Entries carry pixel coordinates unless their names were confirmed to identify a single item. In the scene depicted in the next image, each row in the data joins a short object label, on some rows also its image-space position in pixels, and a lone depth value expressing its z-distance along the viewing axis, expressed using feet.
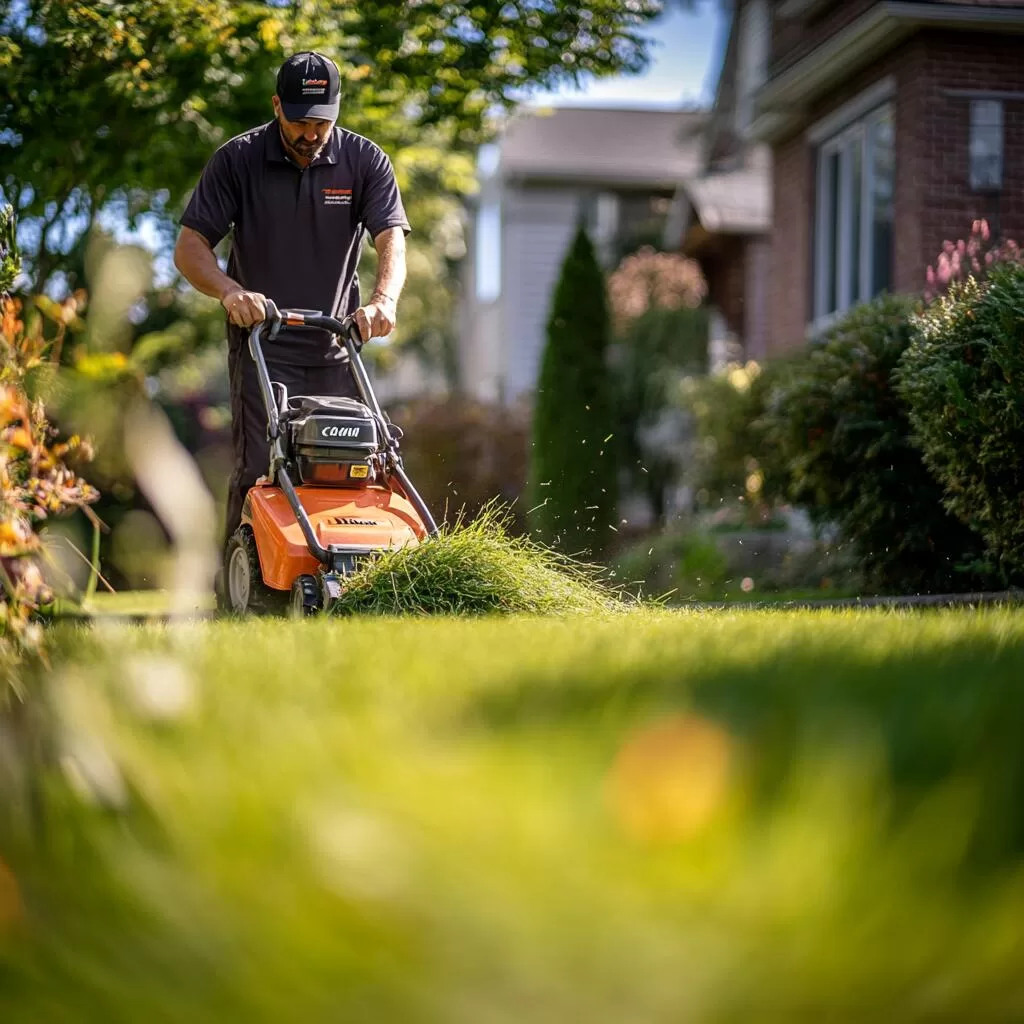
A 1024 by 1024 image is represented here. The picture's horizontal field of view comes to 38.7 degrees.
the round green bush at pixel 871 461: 23.53
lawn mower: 15.08
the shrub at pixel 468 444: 56.49
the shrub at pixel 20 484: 8.35
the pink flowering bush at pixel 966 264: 23.98
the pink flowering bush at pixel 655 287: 66.74
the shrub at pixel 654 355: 58.29
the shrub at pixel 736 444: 30.14
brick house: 35.68
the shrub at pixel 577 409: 43.14
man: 17.75
